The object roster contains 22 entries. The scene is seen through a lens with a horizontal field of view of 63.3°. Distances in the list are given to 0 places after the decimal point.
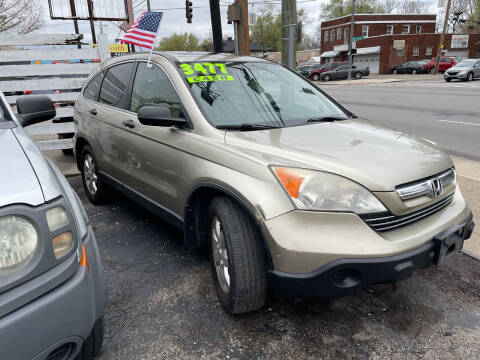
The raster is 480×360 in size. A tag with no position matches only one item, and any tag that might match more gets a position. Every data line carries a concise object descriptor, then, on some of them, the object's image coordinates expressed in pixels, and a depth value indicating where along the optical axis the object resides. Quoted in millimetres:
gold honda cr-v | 2053
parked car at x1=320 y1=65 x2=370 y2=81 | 38250
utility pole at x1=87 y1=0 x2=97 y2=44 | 11645
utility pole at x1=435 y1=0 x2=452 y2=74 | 35941
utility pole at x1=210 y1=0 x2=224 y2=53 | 6695
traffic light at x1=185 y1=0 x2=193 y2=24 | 17188
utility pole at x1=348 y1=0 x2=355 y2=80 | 36500
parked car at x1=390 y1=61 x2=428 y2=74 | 40072
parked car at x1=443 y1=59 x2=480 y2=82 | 27578
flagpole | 3436
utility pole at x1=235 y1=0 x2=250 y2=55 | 7582
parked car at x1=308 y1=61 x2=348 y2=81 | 38950
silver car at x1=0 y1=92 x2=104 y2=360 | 1427
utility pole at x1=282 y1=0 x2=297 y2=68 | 6512
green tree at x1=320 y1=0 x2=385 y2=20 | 71500
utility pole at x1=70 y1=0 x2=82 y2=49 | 11805
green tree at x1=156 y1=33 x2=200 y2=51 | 72625
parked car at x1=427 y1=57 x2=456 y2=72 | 39312
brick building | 47781
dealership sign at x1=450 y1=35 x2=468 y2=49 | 51469
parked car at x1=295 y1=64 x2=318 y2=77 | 41219
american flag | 4109
